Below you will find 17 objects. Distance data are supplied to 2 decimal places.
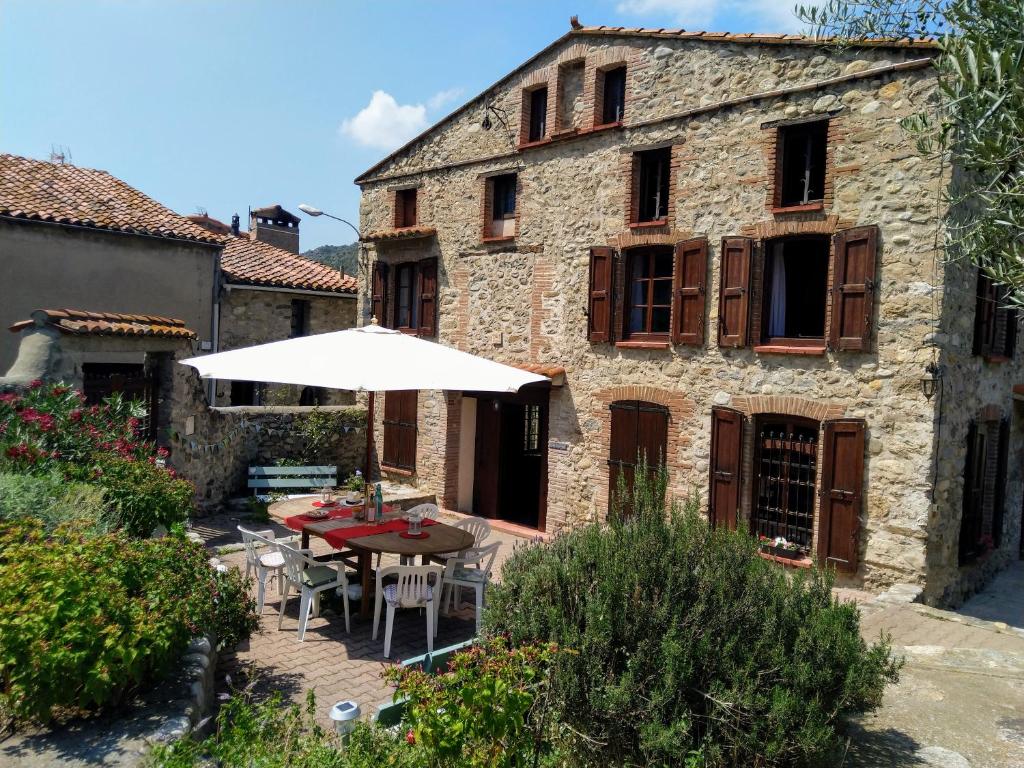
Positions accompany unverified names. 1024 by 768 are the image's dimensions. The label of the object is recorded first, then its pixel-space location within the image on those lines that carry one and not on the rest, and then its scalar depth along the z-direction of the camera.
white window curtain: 9.42
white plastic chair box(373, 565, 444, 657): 6.22
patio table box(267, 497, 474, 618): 6.53
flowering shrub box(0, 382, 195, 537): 6.31
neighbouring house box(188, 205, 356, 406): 17.05
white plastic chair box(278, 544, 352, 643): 6.45
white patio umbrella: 6.77
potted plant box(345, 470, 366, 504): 12.42
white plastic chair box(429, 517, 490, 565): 7.82
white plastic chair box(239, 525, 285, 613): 6.88
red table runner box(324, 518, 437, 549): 6.84
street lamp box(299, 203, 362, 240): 14.31
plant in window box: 9.05
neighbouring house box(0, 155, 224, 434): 13.81
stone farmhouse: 8.37
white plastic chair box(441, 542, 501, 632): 6.78
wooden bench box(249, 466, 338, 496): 12.34
